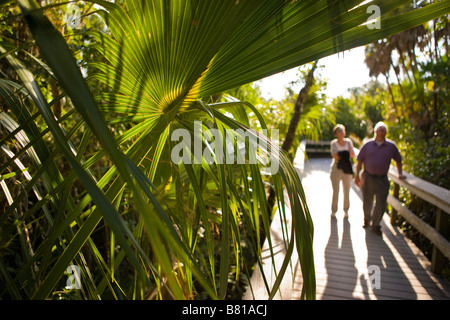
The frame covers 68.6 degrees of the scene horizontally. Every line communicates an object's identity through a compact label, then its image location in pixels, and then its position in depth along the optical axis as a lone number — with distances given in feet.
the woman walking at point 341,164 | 16.37
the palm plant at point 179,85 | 1.59
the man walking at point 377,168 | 13.94
